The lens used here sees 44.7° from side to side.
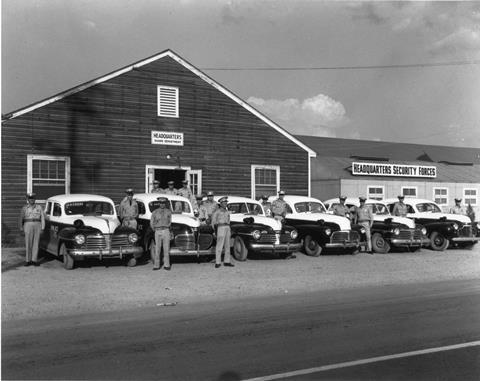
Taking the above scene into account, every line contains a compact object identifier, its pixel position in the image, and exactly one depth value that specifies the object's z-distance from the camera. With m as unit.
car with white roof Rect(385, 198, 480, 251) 19.11
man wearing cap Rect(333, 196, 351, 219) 18.19
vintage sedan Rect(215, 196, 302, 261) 15.11
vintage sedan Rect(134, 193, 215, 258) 14.12
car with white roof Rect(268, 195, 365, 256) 16.45
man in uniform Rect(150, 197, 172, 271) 13.44
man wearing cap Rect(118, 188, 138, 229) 14.95
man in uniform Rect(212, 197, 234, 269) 13.99
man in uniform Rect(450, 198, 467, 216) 21.76
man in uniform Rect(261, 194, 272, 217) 17.39
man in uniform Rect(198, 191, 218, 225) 15.82
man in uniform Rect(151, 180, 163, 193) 17.07
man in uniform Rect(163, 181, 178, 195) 16.81
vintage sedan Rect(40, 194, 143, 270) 13.01
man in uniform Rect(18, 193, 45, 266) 13.75
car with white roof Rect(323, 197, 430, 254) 17.77
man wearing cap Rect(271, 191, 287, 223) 17.44
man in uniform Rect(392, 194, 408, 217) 19.28
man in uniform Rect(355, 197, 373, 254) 17.66
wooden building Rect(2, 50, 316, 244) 18.59
